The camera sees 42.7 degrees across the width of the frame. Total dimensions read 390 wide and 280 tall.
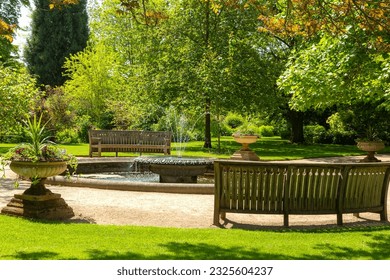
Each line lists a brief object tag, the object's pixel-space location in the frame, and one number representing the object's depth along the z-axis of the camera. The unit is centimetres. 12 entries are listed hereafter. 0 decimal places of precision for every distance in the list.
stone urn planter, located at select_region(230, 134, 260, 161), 1802
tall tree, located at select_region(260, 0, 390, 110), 1677
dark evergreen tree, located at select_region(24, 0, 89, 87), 5619
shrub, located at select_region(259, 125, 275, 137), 5297
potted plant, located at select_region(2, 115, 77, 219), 777
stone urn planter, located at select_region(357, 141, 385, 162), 1978
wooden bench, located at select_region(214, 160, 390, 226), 743
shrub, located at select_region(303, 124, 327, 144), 3822
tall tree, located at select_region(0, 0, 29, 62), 2775
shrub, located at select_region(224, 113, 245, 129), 4936
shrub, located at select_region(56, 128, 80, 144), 3375
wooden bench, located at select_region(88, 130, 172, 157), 1906
